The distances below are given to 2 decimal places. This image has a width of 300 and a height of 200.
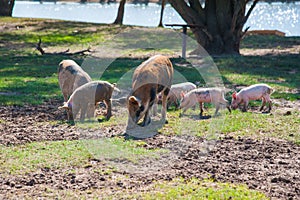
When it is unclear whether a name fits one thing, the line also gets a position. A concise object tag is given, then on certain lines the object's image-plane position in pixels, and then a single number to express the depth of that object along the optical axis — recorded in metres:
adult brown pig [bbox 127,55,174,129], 9.70
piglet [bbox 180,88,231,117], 11.22
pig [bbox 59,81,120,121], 10.80
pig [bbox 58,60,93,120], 11.66
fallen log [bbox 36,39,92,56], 20.87
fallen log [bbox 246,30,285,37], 29.23
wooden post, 19.58
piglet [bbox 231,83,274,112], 11.72
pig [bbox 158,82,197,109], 12.10
